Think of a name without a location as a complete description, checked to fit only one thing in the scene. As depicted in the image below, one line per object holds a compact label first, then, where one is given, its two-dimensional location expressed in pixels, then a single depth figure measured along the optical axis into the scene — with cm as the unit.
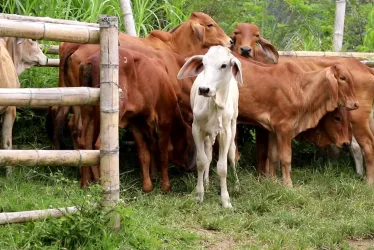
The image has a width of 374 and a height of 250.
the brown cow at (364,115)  1280
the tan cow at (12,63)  1100
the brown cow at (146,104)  1059
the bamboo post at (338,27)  1705
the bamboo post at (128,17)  1432
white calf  1034
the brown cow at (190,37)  1373
